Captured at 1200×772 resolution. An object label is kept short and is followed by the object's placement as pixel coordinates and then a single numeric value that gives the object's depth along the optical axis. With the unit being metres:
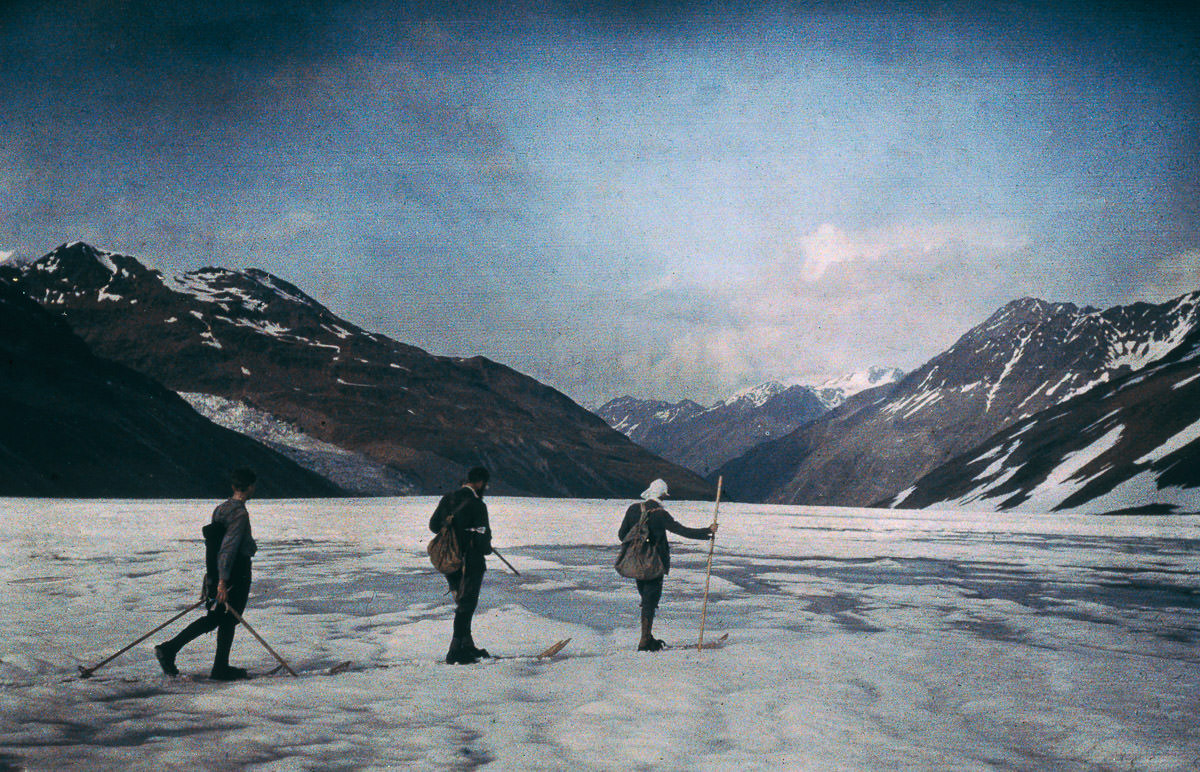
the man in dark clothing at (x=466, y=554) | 12.04
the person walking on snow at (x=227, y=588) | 10.41
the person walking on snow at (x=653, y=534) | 12.85
